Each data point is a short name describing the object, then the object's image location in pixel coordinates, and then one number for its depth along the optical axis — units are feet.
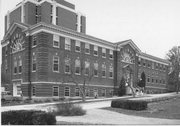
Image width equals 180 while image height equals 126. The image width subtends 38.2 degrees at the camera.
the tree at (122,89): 156.29
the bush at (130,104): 80.51
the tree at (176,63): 131.36
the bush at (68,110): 63.72
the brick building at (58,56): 121.49
